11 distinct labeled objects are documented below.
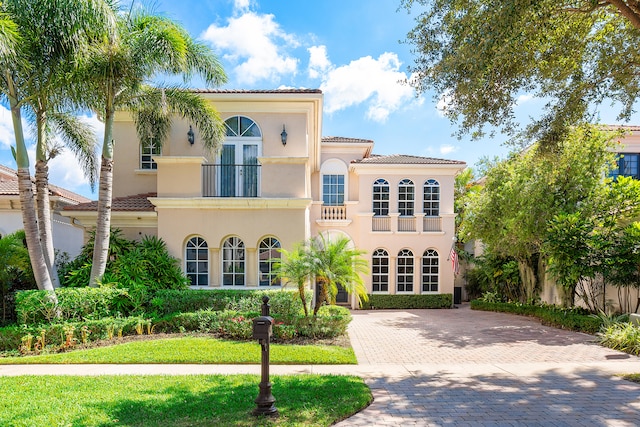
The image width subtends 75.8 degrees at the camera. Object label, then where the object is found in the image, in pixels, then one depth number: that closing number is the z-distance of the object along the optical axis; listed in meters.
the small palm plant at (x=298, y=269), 11.31
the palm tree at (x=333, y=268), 11.42
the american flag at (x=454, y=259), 21.72
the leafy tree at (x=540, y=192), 14.25
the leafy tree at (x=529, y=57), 7.92
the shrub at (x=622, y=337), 10.33
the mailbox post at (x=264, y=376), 5.67
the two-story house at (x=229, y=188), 13.53
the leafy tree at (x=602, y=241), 12.60
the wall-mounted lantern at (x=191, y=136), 14.91
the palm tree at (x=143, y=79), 11.10
